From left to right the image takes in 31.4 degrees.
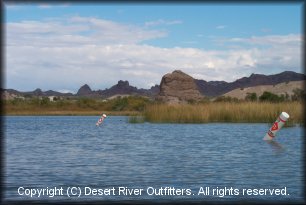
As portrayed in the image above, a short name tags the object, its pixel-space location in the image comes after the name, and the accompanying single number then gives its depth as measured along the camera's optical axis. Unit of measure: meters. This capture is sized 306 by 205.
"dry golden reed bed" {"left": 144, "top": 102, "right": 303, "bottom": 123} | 28.67
